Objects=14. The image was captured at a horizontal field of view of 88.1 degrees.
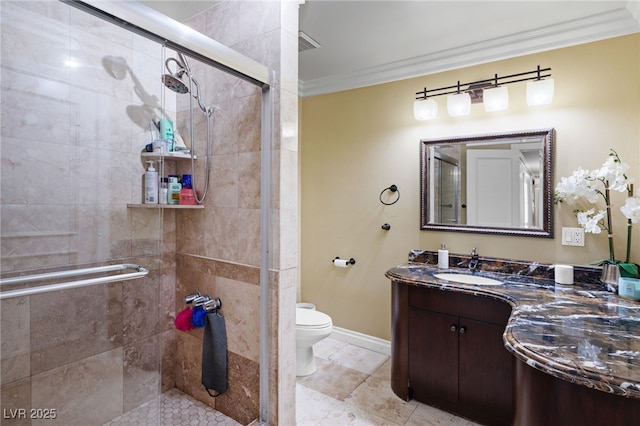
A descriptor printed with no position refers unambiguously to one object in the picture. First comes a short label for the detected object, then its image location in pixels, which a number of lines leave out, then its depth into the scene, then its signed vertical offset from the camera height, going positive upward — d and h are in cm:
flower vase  183 -34
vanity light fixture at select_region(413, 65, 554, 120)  210 +84
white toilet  230 -84
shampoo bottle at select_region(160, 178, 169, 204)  190 +13
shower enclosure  140 -3
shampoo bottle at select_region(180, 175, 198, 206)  197 +10
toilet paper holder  300 -43
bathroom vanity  103 -56
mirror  220 +22
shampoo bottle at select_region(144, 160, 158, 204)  184 +15
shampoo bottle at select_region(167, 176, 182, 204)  196 +13
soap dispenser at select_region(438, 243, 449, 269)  243 -33
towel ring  276 +20
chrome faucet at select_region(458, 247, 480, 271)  237 -34
